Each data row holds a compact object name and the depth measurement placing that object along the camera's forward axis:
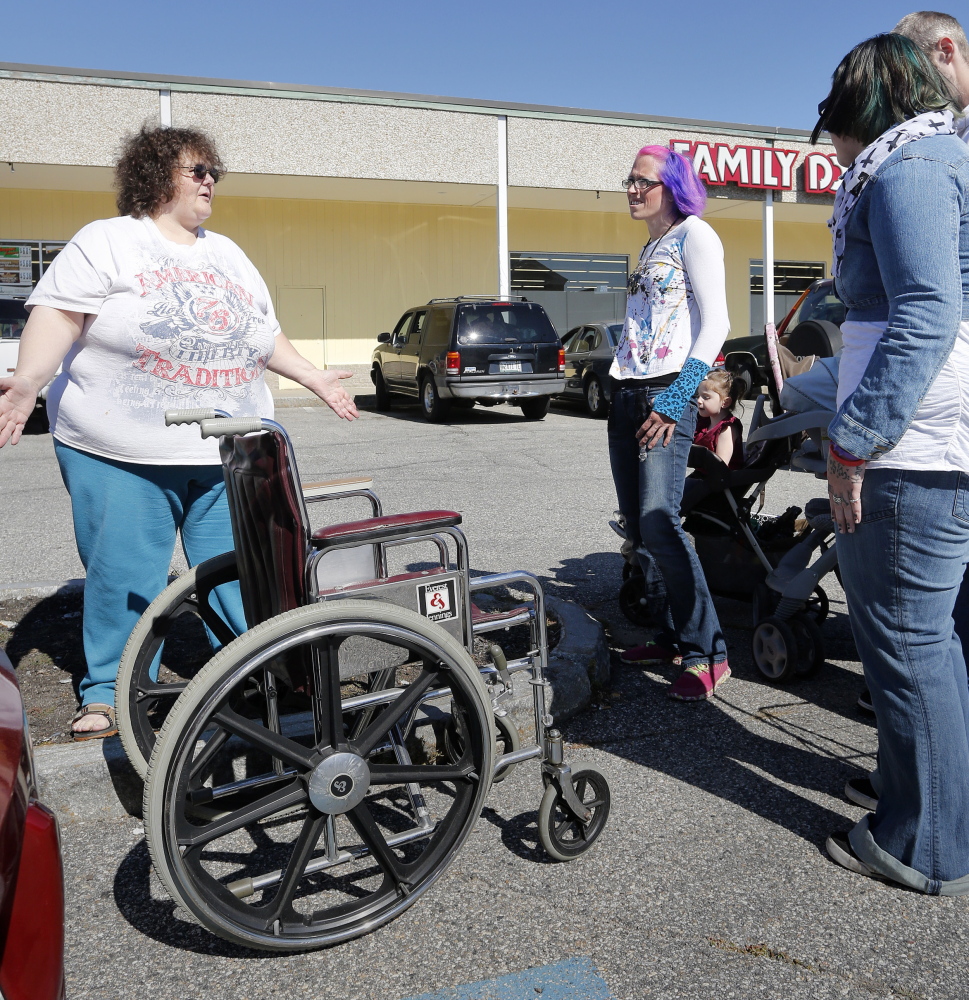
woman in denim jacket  2.23
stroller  3.96
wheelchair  2.20
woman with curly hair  3.12
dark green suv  14.64
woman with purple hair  3.59
